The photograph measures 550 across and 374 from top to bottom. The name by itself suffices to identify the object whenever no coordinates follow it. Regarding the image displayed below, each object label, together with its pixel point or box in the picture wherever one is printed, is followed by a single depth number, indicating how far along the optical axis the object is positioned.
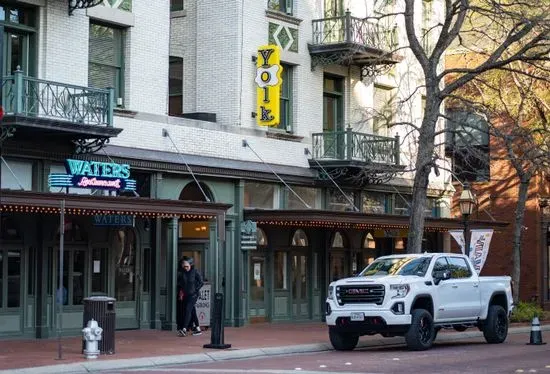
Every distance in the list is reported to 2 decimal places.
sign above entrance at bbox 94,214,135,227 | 25.86
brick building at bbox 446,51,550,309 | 43.75
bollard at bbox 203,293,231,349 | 21.97
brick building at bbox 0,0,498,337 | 24.38
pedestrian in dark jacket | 25.89
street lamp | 31.38
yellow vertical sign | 29.94
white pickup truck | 22.34
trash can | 20.52
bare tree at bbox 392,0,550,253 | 26.78
